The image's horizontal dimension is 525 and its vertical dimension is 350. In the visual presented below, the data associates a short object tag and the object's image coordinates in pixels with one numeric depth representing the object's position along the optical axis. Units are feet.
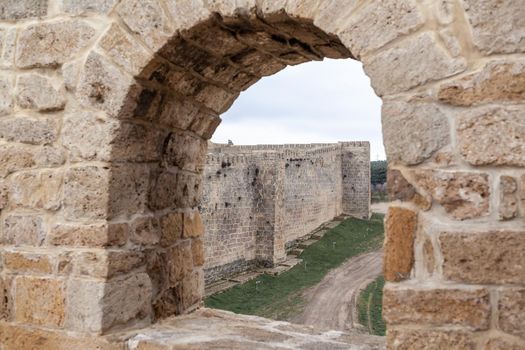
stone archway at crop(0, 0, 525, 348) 6.52
